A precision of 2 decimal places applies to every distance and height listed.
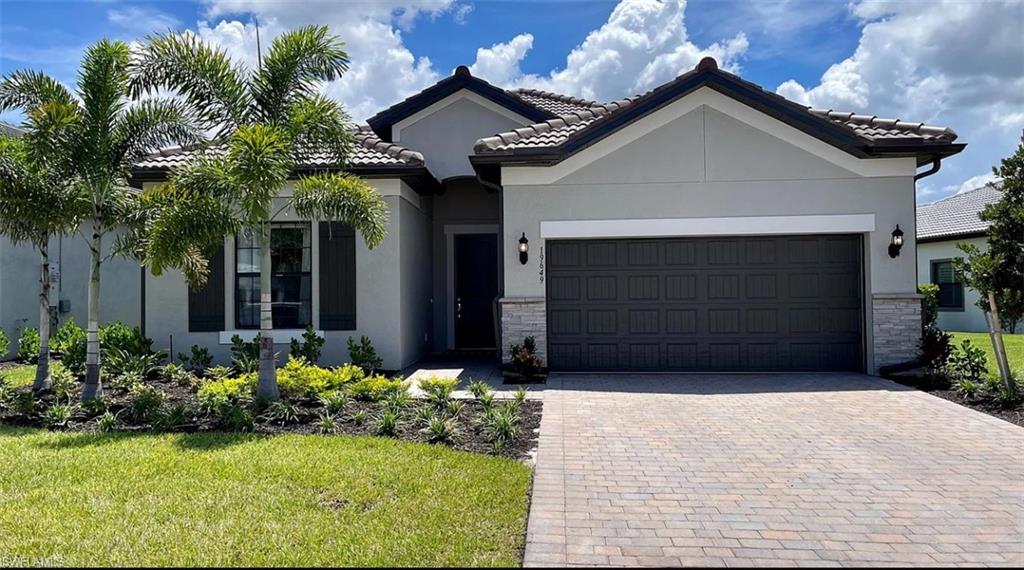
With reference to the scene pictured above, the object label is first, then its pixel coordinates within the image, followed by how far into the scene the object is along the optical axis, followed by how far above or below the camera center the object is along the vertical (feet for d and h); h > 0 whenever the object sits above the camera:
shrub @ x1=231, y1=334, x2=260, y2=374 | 36.09 -3.23
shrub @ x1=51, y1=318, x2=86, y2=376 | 34.96 -3.13
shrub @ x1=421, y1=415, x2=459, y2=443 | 22.22 -4.90
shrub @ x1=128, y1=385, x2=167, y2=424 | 25.36 -4.50
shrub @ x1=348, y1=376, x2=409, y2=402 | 28.32 -4.26
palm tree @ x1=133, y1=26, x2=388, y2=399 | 26.07 +7.21
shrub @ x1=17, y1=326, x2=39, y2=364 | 45.34 -3.55
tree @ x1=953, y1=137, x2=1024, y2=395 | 28.30 +1.30
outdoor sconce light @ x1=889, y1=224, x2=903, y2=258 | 35.27 +2.58
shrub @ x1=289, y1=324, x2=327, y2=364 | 36.81 -3.08
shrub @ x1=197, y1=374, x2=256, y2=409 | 25.94 -4.14
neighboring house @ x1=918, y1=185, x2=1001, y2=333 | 65.77 +3.88
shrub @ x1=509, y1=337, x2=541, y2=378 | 34.88 -3.84
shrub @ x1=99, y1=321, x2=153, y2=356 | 36.68 -2.65
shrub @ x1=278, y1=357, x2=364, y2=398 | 28.32 -3.89
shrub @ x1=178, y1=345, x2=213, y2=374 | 37.06 -3.78
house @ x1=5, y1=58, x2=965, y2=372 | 35.73 +2.55
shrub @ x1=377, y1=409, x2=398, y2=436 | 23.35 -4.83
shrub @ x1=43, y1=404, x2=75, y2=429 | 25.08 -4.77
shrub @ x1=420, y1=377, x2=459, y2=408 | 27.32 -4.22
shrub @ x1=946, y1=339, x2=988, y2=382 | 32.99 -4.09
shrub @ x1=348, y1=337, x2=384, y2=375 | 36.29 -3.60
